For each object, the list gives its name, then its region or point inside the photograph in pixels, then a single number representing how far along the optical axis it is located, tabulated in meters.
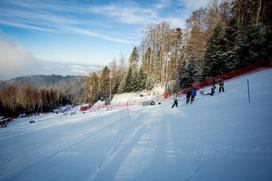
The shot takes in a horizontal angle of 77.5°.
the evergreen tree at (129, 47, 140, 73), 57.41
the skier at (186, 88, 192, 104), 17.33
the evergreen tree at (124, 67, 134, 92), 47.58
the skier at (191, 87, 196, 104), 17.17
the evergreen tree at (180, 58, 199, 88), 31.17
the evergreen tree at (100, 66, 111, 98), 70.31
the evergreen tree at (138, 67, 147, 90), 45.84
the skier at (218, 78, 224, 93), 18.26
